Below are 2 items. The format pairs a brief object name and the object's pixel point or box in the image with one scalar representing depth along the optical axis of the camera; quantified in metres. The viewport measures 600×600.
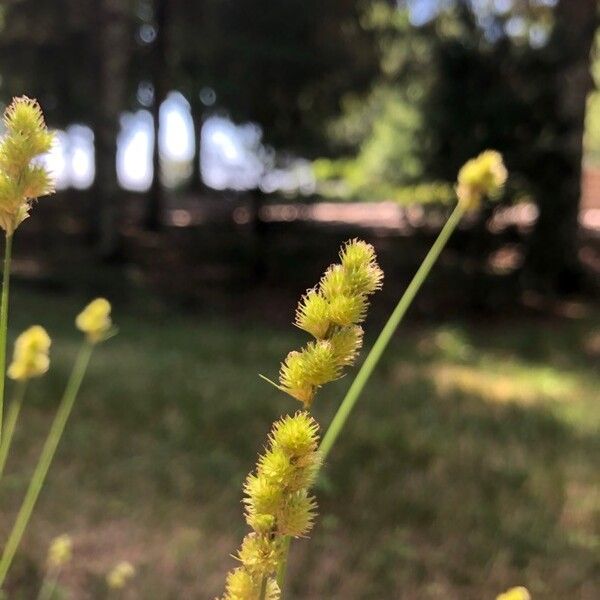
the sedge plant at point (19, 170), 0.39
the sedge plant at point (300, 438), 0.37
